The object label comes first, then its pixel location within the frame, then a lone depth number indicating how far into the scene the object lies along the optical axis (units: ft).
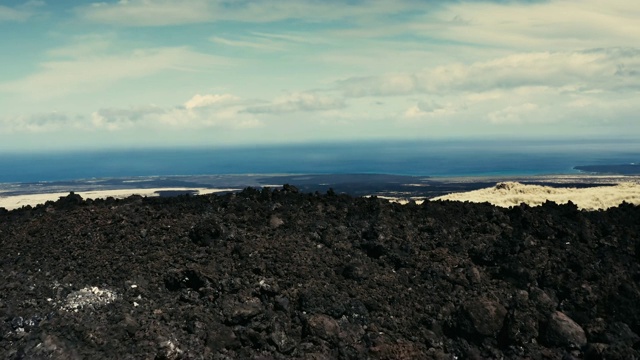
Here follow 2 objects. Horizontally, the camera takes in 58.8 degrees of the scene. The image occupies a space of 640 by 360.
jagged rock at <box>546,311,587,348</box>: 41.91
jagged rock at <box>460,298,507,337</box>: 41.68
